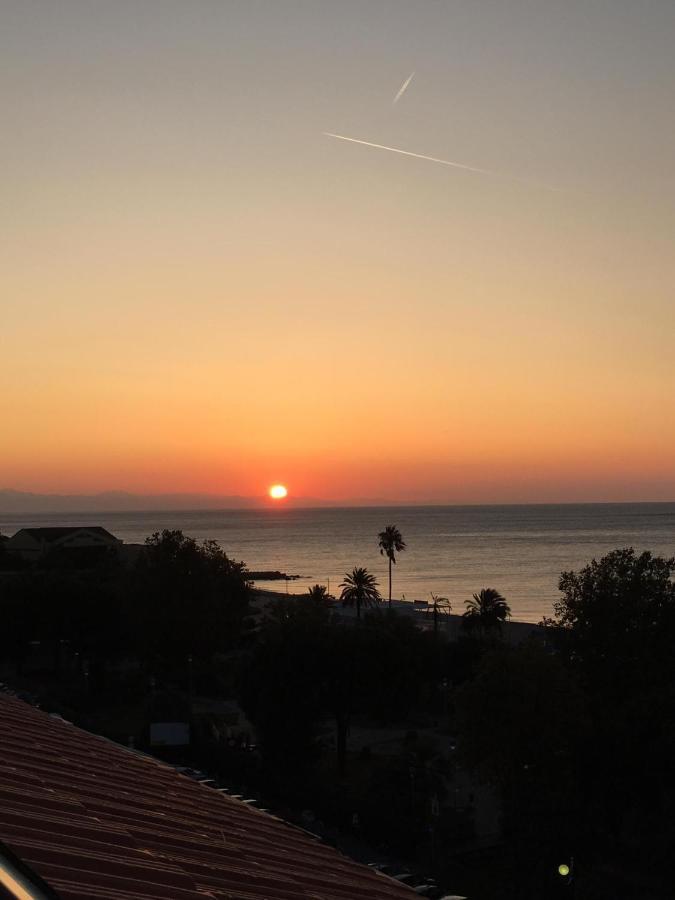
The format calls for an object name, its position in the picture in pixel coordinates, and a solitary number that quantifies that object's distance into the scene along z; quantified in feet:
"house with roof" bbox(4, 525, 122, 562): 396.57
